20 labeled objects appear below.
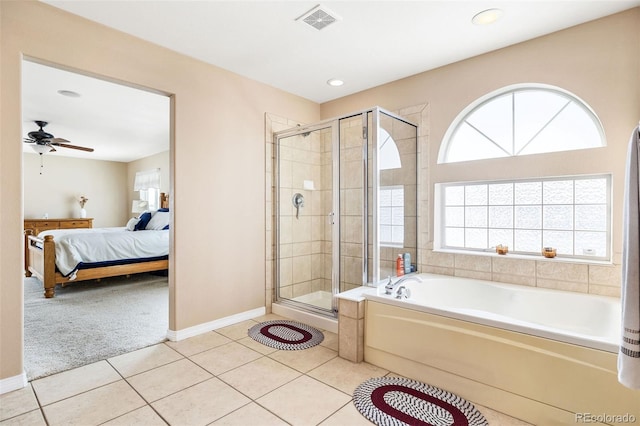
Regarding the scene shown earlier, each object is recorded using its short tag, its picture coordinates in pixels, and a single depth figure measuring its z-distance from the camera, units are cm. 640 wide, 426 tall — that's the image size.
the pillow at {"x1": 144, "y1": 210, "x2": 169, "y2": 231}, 562
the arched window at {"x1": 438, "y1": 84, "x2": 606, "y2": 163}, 251
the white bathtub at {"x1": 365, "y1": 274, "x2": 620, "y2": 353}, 176
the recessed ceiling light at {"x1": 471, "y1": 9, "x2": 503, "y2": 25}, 224
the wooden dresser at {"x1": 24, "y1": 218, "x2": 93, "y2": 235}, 688
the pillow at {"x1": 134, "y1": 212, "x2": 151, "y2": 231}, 562
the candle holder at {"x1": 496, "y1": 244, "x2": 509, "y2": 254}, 278
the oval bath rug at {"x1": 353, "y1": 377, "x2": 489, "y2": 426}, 172
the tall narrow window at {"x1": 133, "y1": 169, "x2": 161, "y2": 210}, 731
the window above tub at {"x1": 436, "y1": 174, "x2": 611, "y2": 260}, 245
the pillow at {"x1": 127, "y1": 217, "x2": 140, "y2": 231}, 559
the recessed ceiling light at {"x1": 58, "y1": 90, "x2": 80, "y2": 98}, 366
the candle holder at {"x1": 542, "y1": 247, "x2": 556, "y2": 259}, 253
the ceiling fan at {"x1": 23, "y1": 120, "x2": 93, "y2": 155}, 468
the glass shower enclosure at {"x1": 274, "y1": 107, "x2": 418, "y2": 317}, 290
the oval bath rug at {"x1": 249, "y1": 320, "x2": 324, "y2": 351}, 273
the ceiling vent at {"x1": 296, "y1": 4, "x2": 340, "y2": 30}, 222
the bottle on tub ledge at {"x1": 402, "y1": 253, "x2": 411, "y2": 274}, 311
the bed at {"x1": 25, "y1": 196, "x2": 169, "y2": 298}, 419
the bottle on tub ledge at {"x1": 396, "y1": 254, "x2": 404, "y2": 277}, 303
